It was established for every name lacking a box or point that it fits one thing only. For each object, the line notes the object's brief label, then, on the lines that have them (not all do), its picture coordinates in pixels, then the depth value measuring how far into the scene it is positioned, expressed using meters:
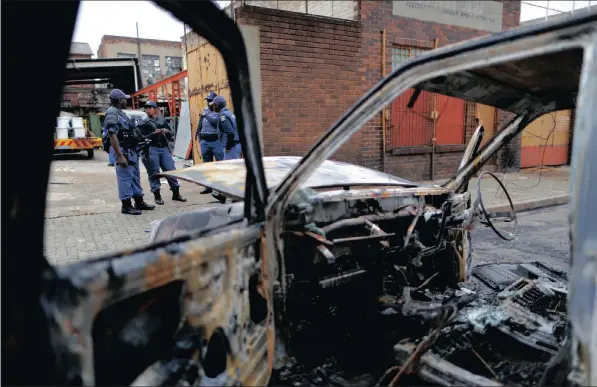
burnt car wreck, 1.33
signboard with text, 9.23
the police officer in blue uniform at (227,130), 7.18
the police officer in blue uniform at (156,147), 6.89
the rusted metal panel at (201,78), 8.47
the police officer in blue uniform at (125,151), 6.12
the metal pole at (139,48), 38.00
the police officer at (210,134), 7.50
